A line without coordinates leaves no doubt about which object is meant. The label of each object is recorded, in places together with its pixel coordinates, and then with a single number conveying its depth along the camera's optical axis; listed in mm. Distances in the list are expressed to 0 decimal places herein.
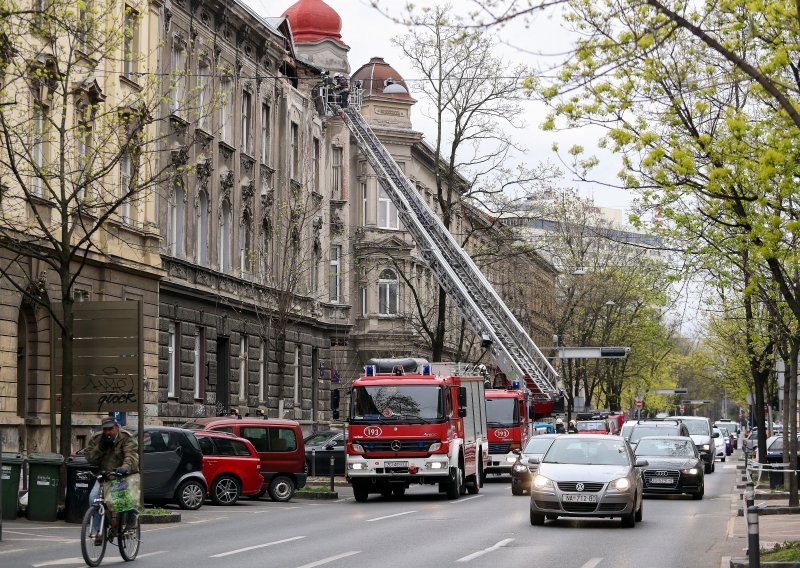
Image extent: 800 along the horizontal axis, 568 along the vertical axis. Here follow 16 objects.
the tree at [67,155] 24672
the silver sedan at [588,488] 23062
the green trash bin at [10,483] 23734
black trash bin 23828
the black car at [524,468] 34812
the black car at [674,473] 33625
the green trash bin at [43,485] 24031
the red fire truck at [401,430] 31000
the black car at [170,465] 27156
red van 32125
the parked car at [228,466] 29797
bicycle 16875
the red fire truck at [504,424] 43844
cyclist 18266
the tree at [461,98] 50312
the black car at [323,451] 41672
